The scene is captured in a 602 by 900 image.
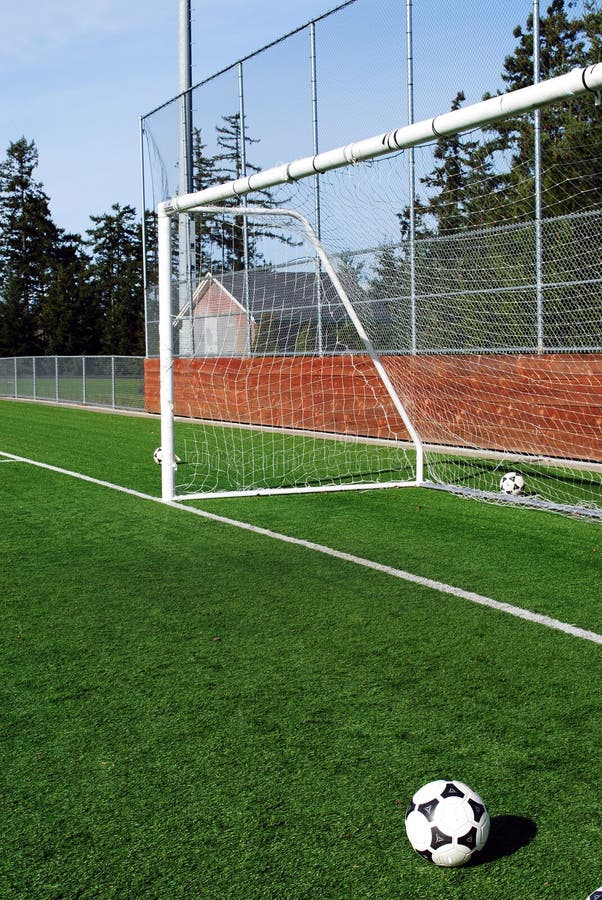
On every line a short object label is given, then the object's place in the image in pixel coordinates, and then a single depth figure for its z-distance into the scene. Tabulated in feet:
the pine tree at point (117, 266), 169.37
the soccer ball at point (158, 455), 36.35
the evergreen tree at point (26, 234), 187.62
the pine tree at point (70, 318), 169.68
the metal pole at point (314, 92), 45.52
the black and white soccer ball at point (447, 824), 8.06
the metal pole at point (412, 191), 33.71
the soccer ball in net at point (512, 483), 28.07
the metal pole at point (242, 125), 52.37
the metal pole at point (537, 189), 30.46
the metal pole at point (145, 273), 64.72
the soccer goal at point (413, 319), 28.94
